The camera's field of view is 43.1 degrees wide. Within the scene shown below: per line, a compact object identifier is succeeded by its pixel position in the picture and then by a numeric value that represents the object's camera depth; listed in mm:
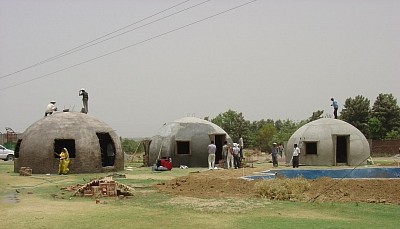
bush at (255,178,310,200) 13750
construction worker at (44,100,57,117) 29458
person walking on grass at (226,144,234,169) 28719
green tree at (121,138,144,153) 62547
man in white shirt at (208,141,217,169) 28328
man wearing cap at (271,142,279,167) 30123
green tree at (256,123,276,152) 59025
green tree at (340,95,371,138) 54094
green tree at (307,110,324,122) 60519
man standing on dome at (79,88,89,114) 29688
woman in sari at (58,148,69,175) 24484
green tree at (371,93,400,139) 52875
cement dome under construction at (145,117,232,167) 31938
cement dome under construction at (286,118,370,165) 30109
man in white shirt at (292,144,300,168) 28516
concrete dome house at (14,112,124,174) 25031
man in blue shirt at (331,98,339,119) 33344
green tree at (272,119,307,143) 56125
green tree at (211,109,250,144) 61625
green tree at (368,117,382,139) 52281
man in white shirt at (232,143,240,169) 28797
